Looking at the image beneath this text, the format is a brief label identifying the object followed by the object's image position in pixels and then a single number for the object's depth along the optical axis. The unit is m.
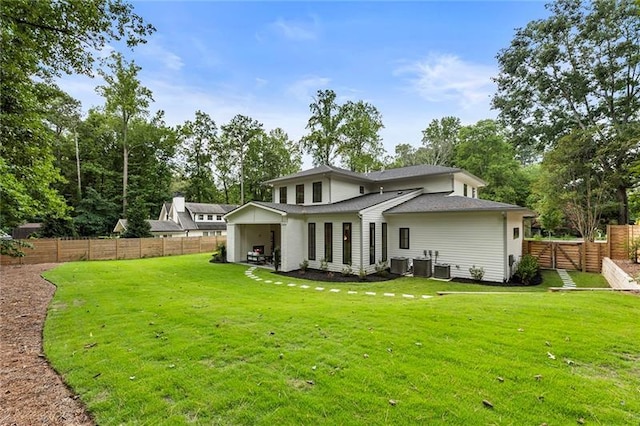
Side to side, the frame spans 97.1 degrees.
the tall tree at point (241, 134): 36.91
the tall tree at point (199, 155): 38.88
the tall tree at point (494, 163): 27.98
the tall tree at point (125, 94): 25.81
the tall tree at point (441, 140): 34.84
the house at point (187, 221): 30.33
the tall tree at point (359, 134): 29.12
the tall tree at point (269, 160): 39.06
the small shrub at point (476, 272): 11.25
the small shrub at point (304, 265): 13.83
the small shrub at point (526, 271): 11.00
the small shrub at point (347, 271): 12.51
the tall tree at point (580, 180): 17.39
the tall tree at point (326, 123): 28.48
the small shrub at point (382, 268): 12.39
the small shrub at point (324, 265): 13.38
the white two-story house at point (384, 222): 11.34
